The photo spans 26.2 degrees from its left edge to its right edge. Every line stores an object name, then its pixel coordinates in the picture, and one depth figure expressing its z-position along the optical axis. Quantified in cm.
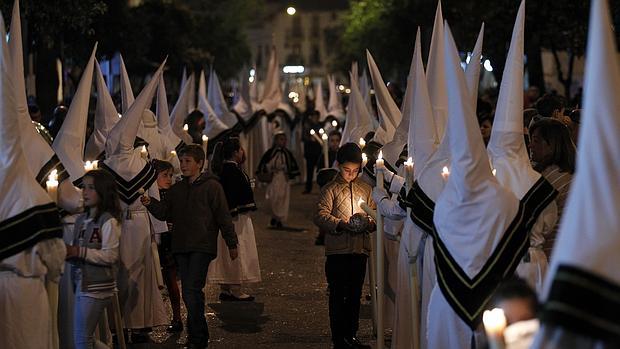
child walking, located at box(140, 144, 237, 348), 1113
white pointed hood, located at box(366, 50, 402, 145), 1490
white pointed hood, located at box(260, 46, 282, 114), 3394
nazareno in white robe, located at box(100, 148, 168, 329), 1193
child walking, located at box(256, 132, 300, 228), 2242
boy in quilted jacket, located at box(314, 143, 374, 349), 1111
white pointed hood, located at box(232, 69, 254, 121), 2992
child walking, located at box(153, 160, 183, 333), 1258
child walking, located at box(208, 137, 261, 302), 1366
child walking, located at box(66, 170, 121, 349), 916
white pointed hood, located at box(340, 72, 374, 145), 1778
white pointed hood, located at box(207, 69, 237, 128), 2750
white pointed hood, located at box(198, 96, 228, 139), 2428
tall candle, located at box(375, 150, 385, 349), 1023
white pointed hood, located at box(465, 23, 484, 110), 1009
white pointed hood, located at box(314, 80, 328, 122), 3598
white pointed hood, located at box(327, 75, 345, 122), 3322
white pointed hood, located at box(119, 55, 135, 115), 1424
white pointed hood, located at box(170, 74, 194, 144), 2050
